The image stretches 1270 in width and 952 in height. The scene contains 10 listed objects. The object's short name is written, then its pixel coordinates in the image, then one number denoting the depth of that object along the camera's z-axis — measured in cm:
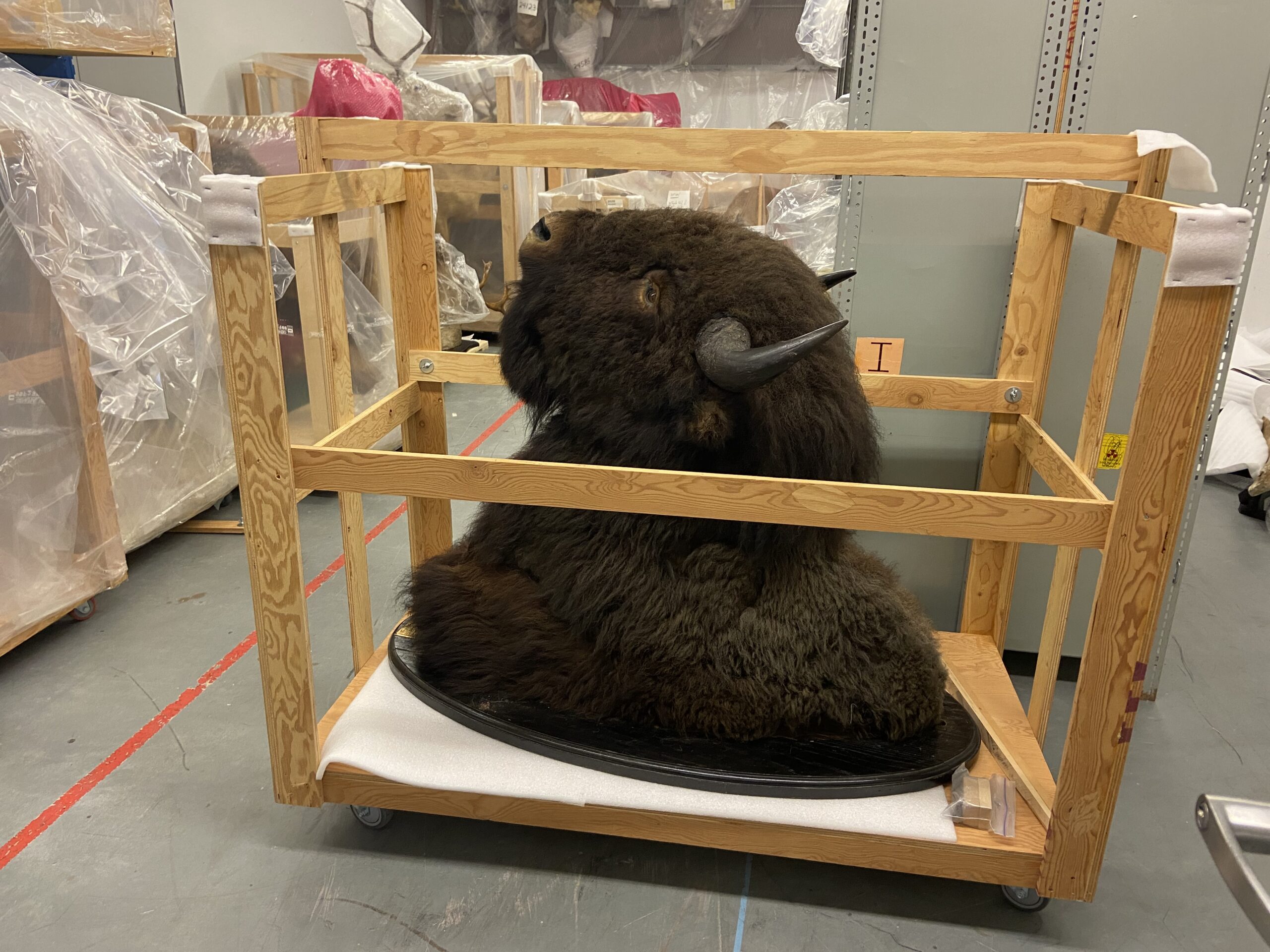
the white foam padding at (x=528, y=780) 145
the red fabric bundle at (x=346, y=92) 302
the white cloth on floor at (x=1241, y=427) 344
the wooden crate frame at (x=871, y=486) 124
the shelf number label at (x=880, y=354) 209
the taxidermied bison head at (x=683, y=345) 143
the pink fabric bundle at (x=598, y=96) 602
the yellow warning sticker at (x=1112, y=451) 207
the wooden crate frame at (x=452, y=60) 427
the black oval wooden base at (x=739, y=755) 149
